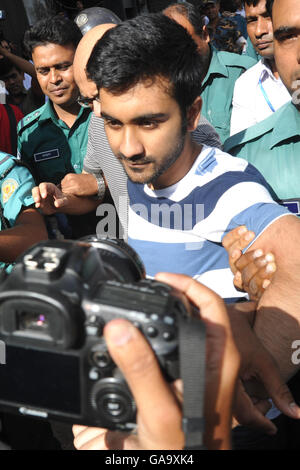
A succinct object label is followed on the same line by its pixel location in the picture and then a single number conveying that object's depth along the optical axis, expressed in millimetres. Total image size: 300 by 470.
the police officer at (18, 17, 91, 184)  2818
